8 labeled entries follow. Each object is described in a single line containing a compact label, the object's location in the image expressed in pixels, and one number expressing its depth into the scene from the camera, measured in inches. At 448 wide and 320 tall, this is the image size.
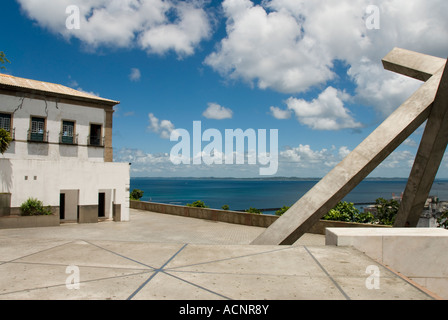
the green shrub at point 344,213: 749.9
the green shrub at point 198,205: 1075.9
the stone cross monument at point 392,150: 298.8
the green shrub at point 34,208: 748.7
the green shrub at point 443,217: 677.6
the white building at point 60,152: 773.9
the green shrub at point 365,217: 752.3
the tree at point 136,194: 1638.8
